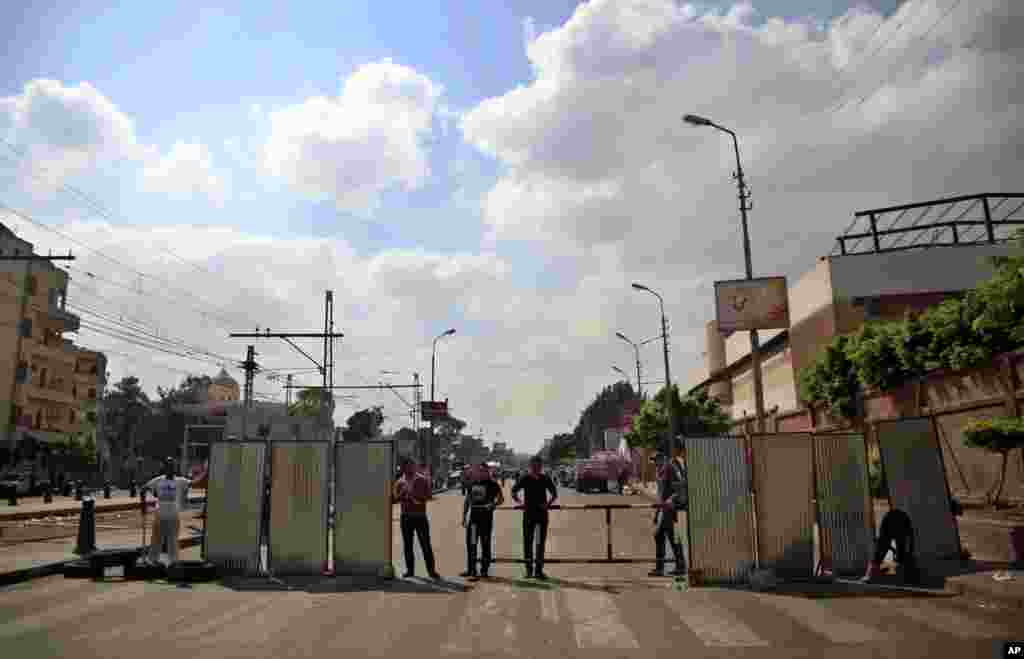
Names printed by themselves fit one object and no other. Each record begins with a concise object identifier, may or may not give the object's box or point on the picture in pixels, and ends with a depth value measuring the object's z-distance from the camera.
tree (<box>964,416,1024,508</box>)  11.52
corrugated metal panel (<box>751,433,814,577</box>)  10.60
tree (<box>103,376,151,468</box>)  90.06
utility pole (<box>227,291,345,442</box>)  39.90
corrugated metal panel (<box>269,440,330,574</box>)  11.52
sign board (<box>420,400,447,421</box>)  58.94
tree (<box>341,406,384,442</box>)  103.19
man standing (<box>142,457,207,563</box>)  11.98
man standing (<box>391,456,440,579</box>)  11.48
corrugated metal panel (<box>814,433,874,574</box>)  10.87
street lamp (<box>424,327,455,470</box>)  72.75
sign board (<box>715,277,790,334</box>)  23.19
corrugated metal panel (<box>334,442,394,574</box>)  11.41
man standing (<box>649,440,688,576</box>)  11.51
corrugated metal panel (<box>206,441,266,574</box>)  11.56
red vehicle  50.56
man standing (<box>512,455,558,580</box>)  11.50
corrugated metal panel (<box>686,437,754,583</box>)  10.59
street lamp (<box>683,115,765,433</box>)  21.23
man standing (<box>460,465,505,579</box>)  11.58
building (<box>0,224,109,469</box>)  52.84
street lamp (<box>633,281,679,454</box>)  36.65
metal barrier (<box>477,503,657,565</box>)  11.99
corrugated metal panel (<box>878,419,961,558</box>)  11.35
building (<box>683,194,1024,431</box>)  33.72
